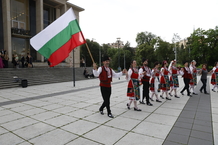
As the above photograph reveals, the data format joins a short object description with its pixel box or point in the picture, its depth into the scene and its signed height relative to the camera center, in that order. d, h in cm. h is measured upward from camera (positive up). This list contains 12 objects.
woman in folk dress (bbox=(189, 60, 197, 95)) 866 -48
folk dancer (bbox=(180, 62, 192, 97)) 832 -39
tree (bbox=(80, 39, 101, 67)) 5328 +613
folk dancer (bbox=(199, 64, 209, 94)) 945 -45
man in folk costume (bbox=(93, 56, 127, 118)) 484 -37
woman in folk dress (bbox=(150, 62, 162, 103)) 702 -71
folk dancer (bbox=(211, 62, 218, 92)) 966 -61
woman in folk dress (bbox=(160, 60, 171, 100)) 746 -59
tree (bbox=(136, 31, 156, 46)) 6350 +1296
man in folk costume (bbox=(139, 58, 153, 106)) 626 -43
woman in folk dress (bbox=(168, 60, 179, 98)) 799 -48
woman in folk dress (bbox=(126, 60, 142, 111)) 557 -59
